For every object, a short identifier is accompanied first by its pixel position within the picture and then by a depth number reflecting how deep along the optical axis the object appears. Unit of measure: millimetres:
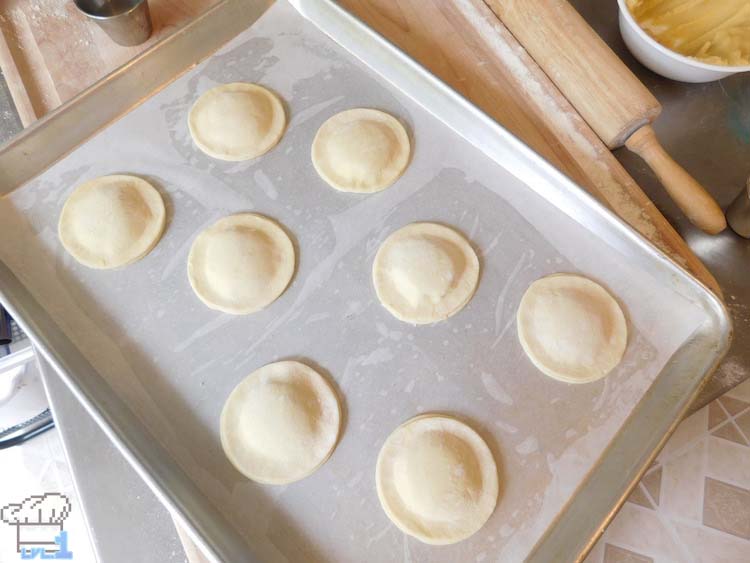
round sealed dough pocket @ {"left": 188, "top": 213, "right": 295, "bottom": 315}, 518
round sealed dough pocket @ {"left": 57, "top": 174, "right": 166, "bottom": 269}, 529
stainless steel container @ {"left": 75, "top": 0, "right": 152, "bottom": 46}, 563
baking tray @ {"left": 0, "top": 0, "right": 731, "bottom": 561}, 455
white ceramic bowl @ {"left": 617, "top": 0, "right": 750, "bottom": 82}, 547
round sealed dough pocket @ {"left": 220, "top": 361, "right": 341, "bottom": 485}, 468
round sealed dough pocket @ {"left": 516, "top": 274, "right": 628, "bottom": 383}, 486
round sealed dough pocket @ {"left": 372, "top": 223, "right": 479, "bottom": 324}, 510
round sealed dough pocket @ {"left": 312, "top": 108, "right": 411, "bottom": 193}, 551
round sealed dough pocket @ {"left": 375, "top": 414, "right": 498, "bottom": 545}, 448
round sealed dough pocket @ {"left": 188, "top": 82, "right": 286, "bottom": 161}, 560
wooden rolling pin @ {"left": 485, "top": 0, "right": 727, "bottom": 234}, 520
